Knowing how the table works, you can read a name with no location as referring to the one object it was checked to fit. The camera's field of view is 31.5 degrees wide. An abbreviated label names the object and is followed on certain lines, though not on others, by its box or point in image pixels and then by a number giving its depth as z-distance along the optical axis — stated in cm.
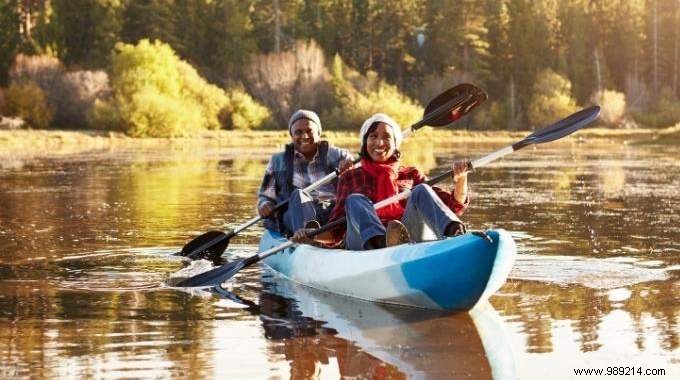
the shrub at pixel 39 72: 5369
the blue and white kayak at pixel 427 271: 738
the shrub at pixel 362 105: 5700
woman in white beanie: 800
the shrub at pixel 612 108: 6438
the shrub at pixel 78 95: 5169
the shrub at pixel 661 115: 6688
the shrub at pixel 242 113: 5453
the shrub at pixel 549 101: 6475
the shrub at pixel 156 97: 4744
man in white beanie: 1038
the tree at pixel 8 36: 6231
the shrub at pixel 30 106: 5022
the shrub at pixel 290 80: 5947
